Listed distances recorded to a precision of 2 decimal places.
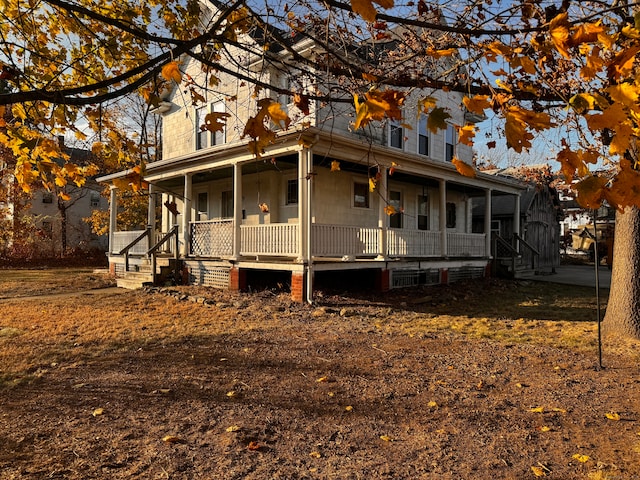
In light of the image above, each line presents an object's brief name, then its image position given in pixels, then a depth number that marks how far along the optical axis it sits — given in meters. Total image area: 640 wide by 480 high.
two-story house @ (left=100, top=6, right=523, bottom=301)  12.18
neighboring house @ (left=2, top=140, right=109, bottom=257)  28.97
